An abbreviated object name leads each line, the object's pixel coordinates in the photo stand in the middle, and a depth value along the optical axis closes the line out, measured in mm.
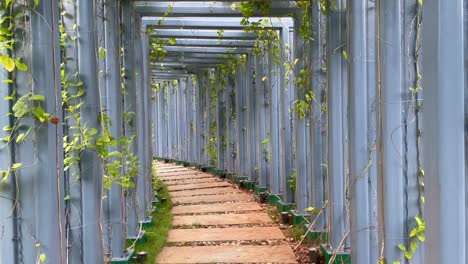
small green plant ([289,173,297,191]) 7941
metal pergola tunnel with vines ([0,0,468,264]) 2232
